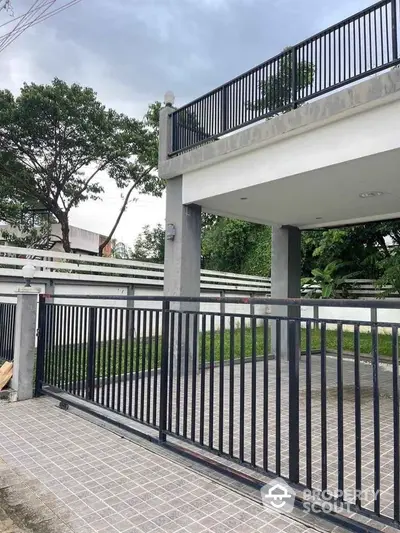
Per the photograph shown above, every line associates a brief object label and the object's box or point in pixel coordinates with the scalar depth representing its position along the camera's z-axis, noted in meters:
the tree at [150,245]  20.64
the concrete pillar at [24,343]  5.15
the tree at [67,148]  12.31
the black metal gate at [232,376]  2.29
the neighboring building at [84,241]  23.27
